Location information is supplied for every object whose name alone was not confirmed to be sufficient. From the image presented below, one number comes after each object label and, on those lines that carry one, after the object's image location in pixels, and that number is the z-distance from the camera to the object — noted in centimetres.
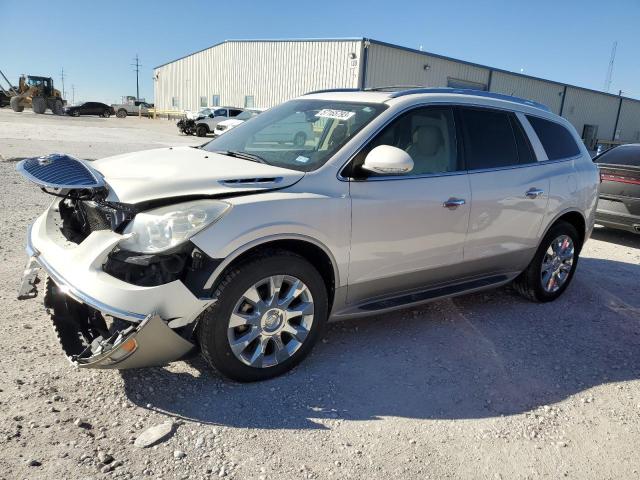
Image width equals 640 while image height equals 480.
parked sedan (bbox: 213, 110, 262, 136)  2586
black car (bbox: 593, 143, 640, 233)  766
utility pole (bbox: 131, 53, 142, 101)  9019
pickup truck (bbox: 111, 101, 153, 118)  5044
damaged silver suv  278
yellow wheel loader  3994
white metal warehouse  2742
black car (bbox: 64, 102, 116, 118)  4388
